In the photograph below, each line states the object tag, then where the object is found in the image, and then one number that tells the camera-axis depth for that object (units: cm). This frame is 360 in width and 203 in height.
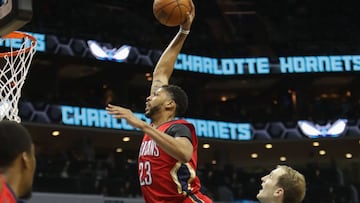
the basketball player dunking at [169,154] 850
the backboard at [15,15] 871
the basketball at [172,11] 1017
